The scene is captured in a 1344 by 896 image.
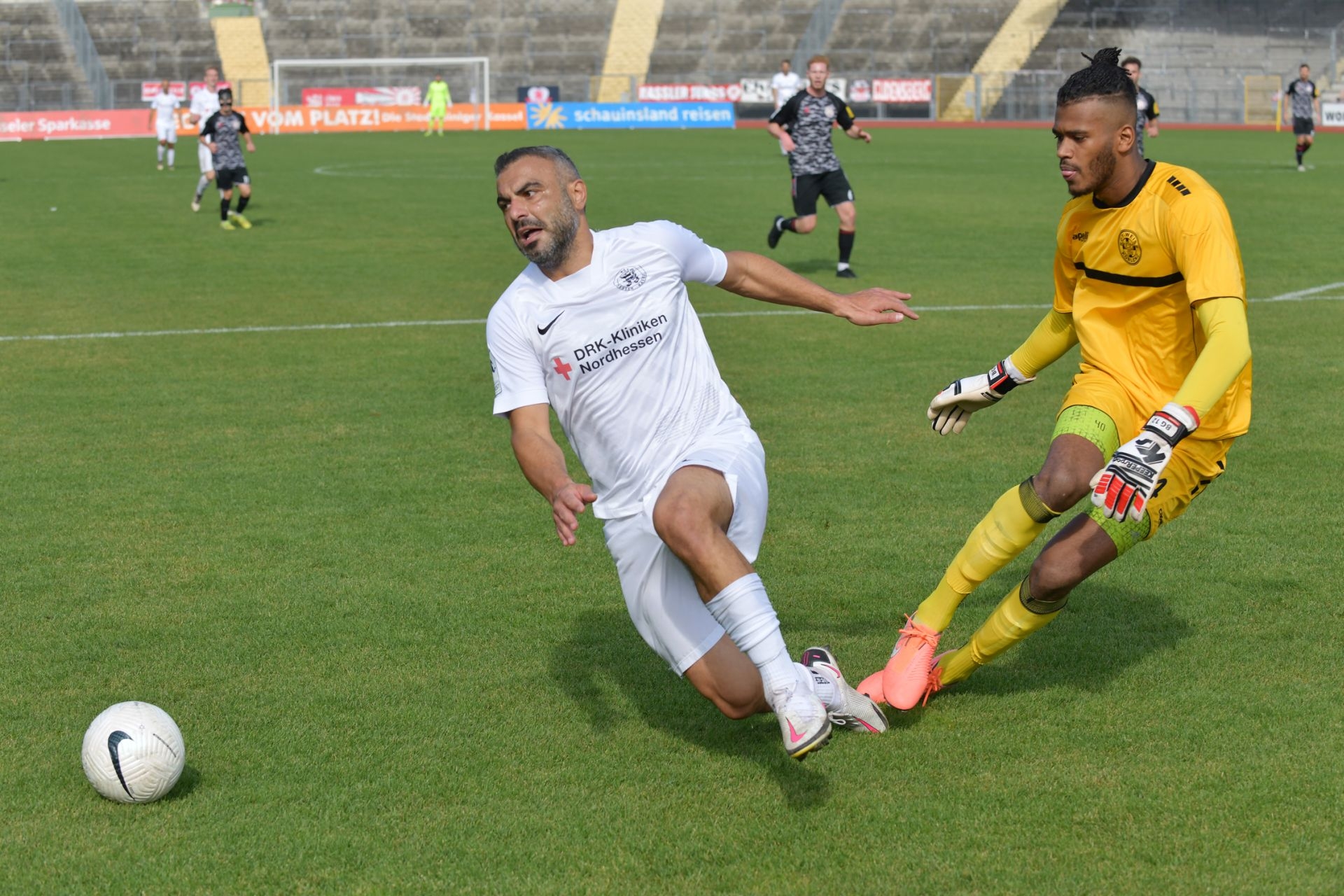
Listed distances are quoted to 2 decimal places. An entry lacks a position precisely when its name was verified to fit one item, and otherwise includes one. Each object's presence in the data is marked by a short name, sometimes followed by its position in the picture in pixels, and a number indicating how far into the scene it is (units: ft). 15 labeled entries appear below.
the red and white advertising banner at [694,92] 197.57
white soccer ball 15.55
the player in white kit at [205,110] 84.43
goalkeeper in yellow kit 16.93
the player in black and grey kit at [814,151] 57.52
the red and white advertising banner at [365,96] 192.13
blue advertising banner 186.80
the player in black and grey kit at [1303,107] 102.73
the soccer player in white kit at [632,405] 16.55
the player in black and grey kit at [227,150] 76.28
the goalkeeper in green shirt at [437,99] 173.78
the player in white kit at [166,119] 117.29
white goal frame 180.34
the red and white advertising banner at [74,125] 173.78
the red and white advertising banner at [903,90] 197.26
